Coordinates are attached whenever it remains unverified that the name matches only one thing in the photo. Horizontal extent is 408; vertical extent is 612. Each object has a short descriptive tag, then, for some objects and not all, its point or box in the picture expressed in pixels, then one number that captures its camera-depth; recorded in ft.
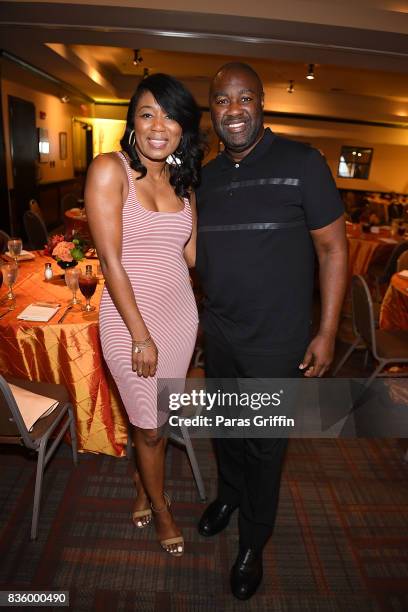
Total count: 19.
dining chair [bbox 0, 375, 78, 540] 5.74
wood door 25.04
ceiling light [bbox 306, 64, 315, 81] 24.01
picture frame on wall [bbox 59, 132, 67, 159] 34.78
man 5.09
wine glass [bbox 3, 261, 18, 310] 7.87
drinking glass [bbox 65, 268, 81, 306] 7.78
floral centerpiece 8.70
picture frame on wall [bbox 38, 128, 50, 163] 29.19
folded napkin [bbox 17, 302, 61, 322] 7.38
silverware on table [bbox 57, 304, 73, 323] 7.40
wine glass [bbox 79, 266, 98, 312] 7.38
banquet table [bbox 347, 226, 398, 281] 17.78
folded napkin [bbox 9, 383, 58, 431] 6.46
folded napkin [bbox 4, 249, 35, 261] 10.55
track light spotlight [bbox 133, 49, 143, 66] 24.22
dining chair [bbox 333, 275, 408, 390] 9.89
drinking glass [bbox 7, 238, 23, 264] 10.18
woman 4.88
